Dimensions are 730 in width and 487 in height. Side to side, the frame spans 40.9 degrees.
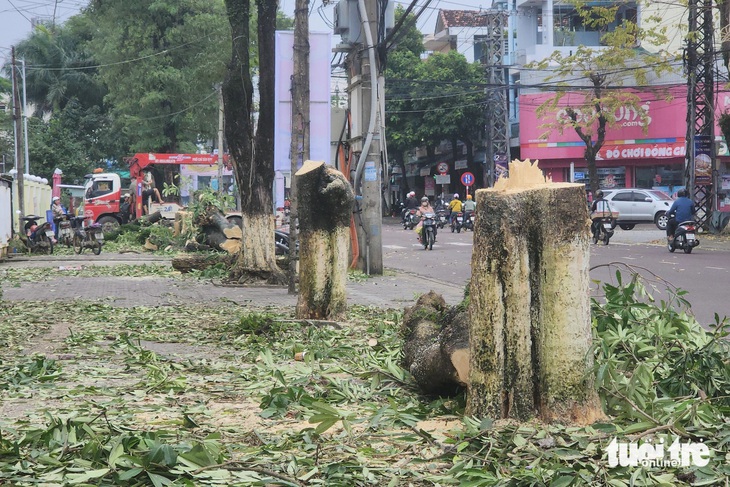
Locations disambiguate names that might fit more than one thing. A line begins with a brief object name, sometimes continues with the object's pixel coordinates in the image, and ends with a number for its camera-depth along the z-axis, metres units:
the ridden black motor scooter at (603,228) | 28.61
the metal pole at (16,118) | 37.97
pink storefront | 47.56
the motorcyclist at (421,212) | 28.75
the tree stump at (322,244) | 10.97
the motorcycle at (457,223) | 42.25
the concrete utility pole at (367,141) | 18.06
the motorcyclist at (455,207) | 42.52
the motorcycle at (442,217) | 45.87
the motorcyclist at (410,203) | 43.82
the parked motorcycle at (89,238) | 28.22
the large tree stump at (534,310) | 5.50
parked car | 40.22
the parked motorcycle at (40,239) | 28.94
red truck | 39.41
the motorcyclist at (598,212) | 29.11
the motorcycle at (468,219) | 42.66
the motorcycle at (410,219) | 44.82
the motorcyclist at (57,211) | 32.06
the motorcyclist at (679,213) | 24.19
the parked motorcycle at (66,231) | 30.52
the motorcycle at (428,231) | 28.72
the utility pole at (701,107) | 29.02
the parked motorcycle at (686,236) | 23.47
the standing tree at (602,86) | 29.62
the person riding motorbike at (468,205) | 42.79
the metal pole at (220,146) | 38.80
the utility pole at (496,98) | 49.34
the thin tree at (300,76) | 16.23
